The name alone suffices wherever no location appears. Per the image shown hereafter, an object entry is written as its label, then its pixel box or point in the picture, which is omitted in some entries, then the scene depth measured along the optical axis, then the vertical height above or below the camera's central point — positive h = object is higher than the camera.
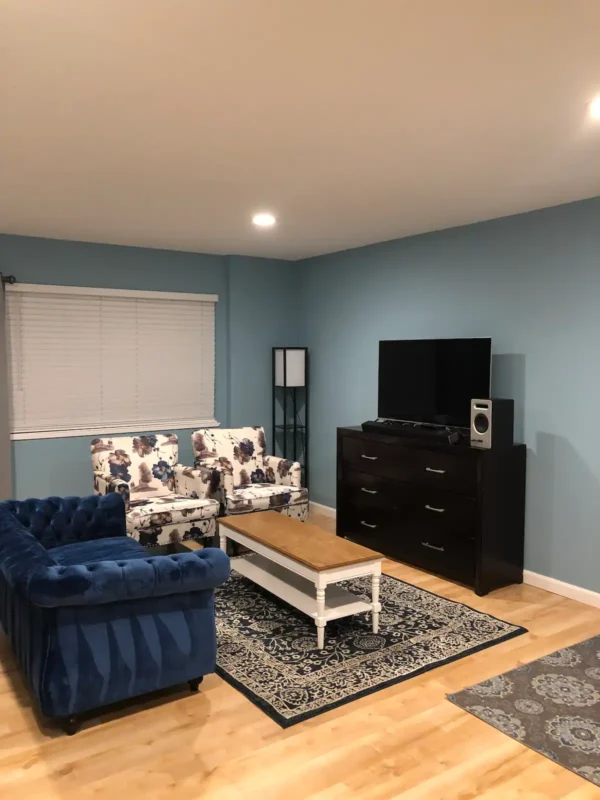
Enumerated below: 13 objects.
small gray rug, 2.54 -1.48
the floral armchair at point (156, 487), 4.52 -0.92
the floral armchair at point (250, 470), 5.01 -0.84
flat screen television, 4.40 -0.07
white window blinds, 5.30 +0.07
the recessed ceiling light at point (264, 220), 4.42 +1.05
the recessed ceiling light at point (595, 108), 2.44 +1.02
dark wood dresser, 4.11 -0.94
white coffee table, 3.32 -1.05
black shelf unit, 6.54 -0.55
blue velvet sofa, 2.54 -1.07
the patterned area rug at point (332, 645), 2.95 -1.46
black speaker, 4.06 -0.34
